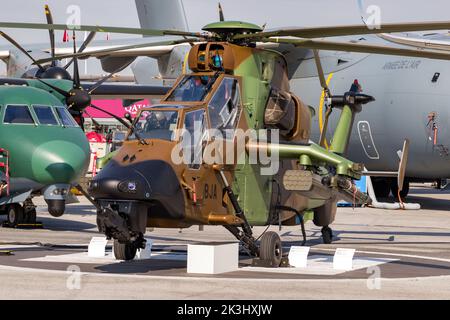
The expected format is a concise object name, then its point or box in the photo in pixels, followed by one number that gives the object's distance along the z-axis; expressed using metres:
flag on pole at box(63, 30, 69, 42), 44.10
